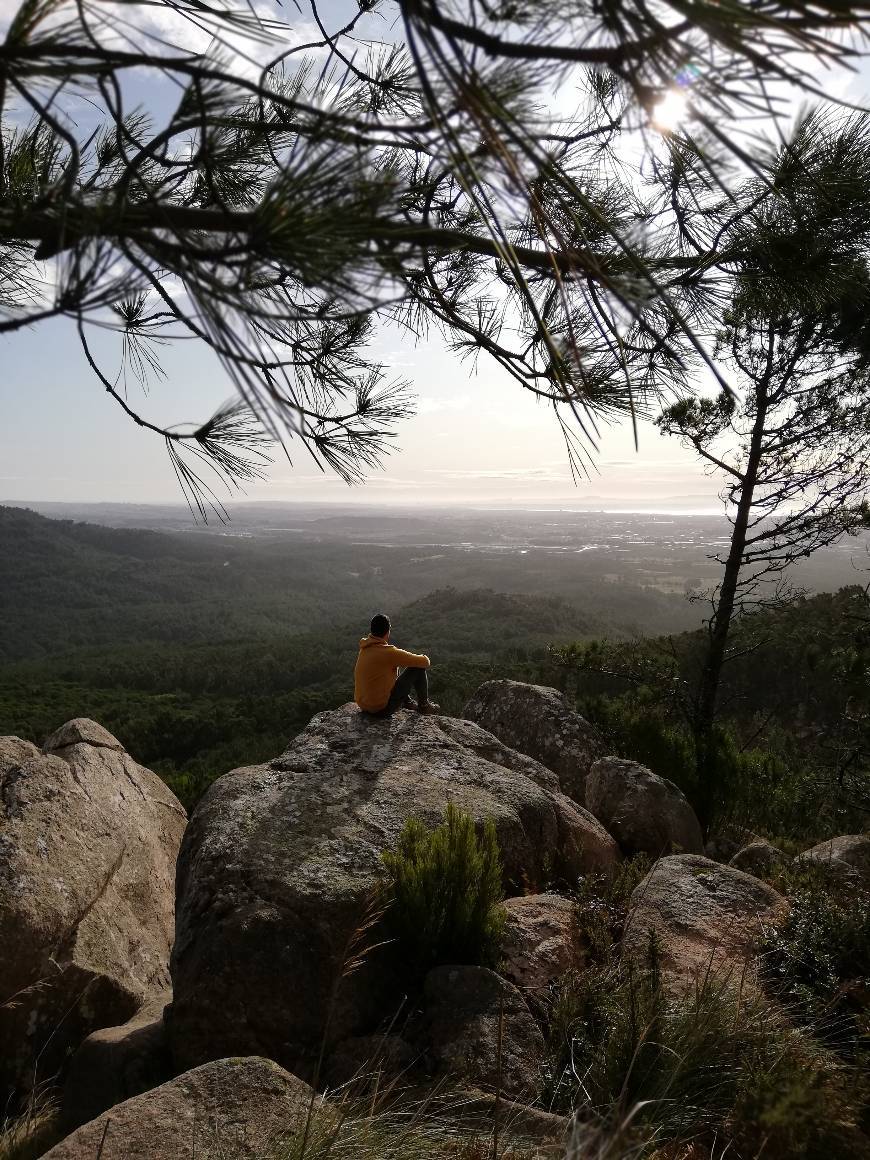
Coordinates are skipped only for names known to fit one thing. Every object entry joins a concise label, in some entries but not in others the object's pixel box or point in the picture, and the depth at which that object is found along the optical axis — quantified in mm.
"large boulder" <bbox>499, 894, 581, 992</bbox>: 3230
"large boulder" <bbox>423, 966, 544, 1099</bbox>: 2561
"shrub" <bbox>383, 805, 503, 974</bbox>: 3211
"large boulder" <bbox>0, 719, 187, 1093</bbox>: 3865
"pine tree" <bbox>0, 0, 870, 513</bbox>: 1292
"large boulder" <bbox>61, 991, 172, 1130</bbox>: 3105
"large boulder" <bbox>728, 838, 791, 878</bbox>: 4897
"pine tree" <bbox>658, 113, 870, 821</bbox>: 7379
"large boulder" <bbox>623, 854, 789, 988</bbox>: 3131
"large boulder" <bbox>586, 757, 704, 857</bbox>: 5516
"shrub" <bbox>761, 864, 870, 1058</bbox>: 2592
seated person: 5602
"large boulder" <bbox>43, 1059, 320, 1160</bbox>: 2061
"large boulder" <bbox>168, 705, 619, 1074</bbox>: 3092
